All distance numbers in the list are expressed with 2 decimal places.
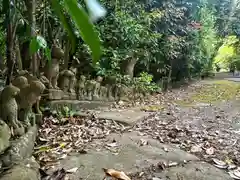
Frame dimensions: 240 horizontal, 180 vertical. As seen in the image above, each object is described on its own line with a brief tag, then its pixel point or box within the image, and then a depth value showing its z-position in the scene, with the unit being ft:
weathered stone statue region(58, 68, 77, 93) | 8.35
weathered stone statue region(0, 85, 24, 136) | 4.47
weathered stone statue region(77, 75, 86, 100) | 9.04
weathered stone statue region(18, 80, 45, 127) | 5.25
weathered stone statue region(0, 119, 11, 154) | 3.48
